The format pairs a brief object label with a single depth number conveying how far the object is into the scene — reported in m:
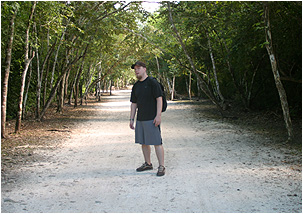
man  6.09
